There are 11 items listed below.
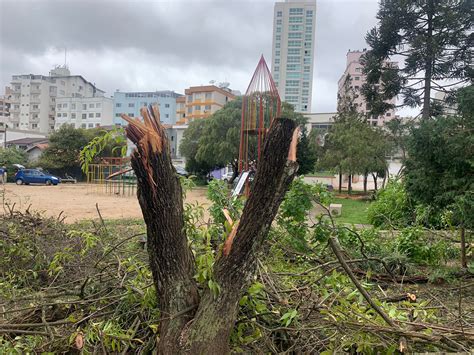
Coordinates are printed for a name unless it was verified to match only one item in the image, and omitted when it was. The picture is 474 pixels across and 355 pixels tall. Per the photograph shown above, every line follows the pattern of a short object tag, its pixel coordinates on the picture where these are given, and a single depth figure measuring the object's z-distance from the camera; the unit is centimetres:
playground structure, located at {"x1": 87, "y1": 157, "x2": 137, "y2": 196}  2180
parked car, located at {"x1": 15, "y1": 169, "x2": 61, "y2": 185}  2633
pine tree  1443
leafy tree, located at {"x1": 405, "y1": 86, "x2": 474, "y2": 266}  418
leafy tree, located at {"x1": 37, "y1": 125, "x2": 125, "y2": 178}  3183
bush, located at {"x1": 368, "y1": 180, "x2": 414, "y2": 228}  804
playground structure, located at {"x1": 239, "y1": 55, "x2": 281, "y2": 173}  1015
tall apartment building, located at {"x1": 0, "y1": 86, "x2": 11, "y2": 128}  7644
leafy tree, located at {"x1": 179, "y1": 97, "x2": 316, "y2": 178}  2364
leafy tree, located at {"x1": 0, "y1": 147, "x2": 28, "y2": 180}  2912
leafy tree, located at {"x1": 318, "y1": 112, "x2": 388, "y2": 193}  1931
